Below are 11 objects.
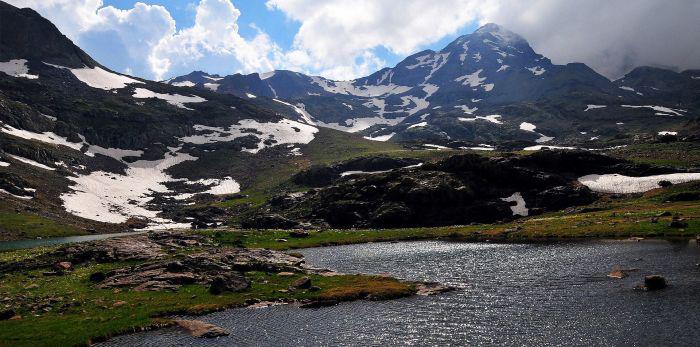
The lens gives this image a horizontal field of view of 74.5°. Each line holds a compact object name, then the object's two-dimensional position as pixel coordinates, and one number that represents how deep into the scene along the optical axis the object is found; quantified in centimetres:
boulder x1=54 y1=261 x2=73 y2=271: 6905
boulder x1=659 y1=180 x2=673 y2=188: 12531
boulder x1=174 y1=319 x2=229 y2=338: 4191
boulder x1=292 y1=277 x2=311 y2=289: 5853
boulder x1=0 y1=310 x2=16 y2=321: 4534
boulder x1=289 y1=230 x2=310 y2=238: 11888
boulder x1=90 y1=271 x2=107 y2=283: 6184
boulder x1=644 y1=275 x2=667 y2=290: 4772
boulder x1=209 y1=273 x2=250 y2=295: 5644
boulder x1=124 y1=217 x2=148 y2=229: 16811
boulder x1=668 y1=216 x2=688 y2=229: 8100
